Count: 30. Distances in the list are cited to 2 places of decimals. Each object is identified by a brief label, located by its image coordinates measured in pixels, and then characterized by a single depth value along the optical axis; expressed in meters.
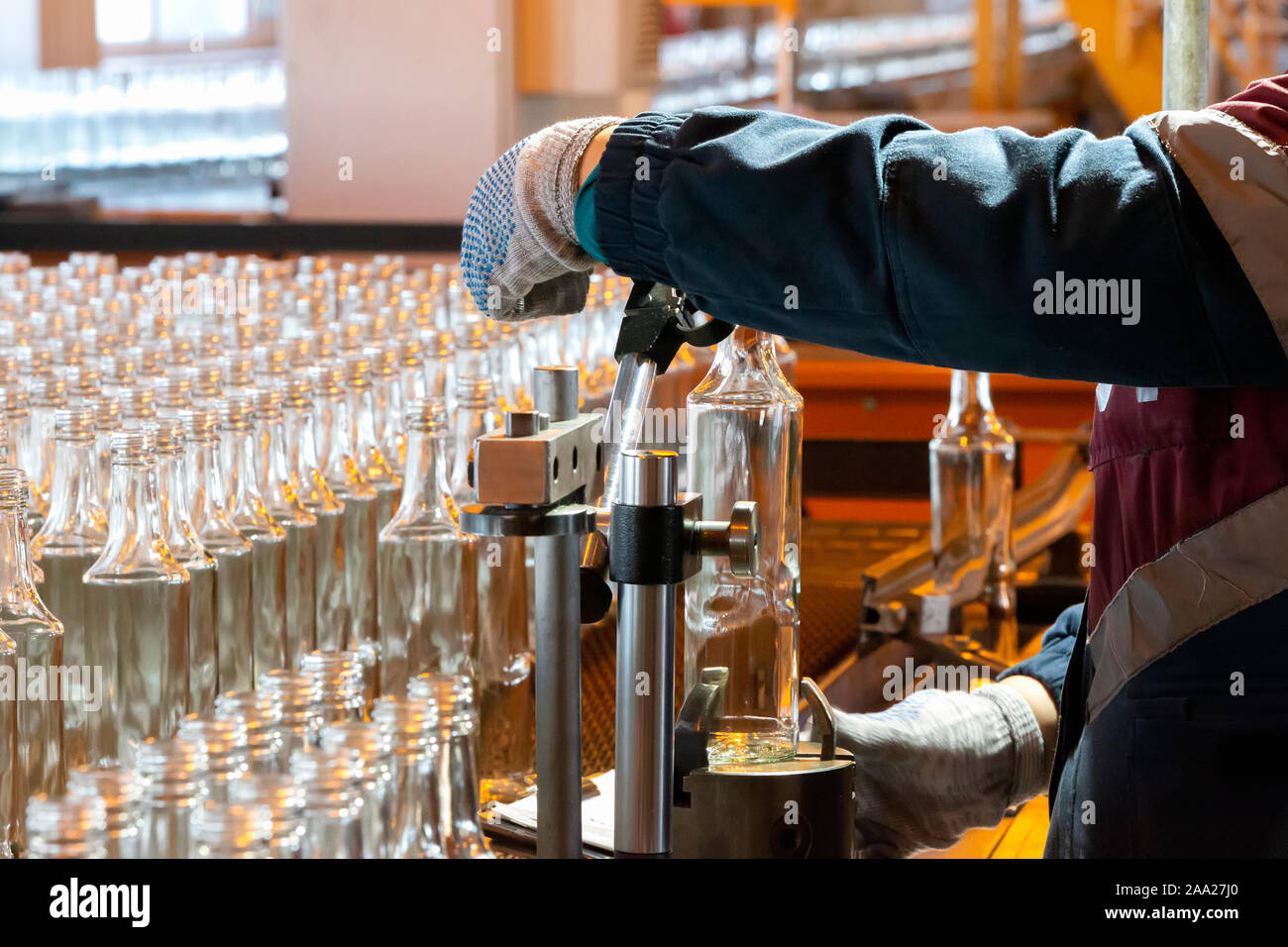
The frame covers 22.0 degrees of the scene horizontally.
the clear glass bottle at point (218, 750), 2.11
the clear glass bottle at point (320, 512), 2.47
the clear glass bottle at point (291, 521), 2.43
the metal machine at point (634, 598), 2.12
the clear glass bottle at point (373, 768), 2.17
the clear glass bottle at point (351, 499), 2.49
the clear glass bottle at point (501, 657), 2.47
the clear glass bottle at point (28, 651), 2.20
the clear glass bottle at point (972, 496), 3.24
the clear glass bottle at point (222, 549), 2.34
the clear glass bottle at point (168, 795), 2.08
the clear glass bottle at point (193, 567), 2.29
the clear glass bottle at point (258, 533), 2.39
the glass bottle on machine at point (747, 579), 2.30
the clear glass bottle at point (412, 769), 2.24
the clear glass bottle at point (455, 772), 2.29
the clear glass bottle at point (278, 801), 2.06
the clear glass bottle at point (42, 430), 2.58
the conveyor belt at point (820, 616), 2.58
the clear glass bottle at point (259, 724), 2.16
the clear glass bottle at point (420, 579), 2.46
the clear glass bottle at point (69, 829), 2.04
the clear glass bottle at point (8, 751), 2.18
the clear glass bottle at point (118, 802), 2.06
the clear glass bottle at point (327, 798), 2.13
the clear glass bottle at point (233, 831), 2.04
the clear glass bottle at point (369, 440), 2.59
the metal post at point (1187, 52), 2.66
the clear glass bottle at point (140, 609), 2.25
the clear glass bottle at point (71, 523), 2.34
